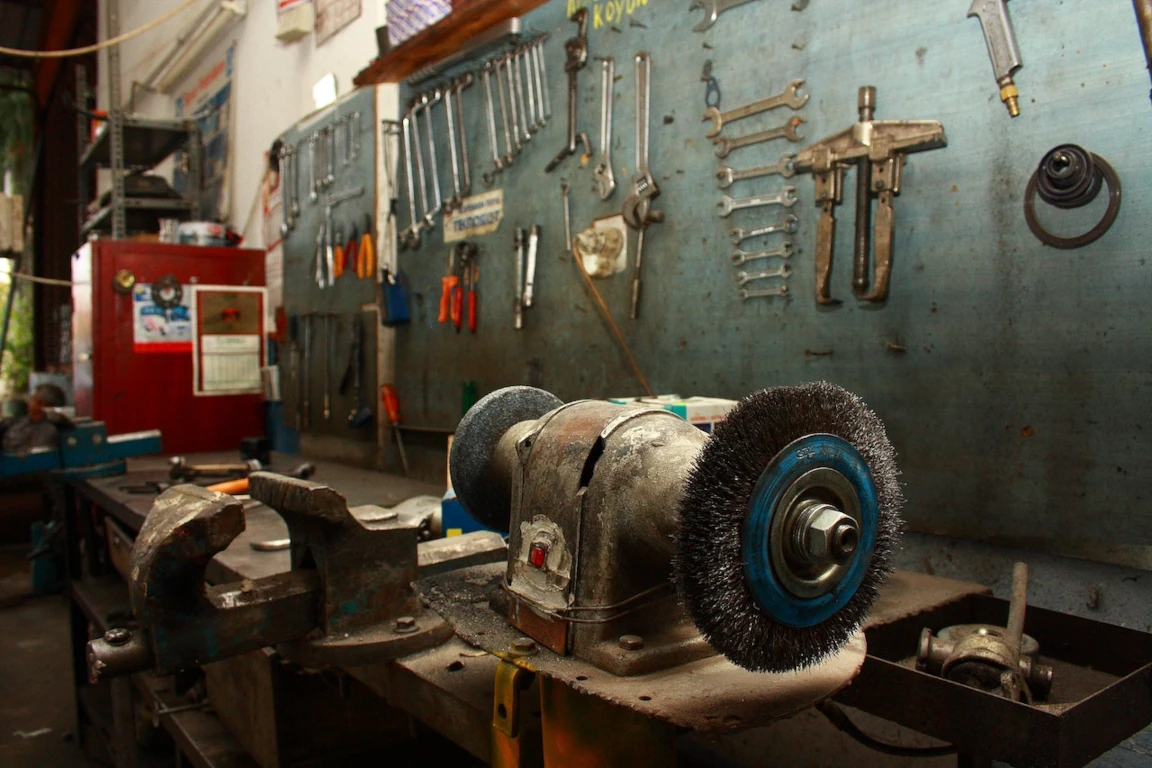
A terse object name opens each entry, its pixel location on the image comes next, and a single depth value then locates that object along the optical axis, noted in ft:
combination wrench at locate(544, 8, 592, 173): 6.12
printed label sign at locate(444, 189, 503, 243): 7.12
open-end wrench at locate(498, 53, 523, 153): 6.81
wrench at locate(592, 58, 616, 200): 5.96
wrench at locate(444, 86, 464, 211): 7.52
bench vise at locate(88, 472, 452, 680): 2.35
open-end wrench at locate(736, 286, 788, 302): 4.90
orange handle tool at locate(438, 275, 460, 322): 7.53
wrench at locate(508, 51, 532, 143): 6.72
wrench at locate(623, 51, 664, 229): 5.62
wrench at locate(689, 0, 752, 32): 5.14
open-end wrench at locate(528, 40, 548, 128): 6.54
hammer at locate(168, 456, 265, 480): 6.89
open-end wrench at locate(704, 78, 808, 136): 4.77
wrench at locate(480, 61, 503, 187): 7.06
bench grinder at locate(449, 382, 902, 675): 1.77
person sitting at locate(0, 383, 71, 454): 7.50
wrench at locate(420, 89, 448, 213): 7.75
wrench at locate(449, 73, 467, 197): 7.39
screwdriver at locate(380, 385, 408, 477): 8.33
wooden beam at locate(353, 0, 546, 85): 6.24
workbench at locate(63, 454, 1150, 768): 2.65
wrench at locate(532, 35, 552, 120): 6.52
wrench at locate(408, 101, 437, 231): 7.84
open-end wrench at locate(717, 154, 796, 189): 4.80
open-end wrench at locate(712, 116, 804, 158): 4.77
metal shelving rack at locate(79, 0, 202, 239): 12.12
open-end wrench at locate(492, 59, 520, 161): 6.86
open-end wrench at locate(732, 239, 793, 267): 4.84
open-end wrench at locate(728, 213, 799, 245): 4.78
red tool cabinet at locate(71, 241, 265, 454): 10.23
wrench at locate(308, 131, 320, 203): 9.61
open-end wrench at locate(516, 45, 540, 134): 6.61
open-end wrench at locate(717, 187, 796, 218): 4.79
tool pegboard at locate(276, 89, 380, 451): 8.71
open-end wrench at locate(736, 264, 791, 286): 4.87
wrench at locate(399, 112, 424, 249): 8.04
